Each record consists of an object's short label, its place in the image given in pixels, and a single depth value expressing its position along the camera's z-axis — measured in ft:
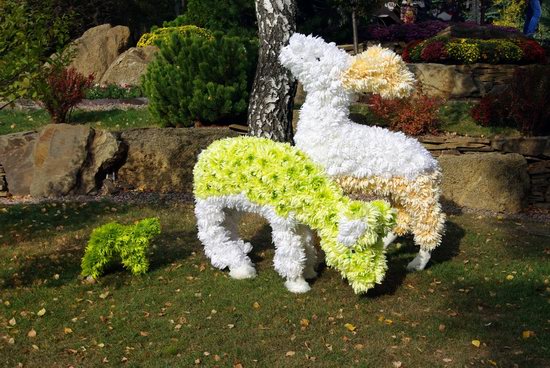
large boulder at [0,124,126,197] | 31.68
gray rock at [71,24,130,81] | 60.03
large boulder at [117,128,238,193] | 32.17
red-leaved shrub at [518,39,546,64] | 47.19
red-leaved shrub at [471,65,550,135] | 35.76
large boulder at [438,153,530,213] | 30.76
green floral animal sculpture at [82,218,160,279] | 21.36
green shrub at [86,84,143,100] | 50.62
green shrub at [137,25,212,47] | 56.39
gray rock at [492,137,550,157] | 33.09
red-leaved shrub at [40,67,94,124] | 39.47
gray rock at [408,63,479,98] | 45.09
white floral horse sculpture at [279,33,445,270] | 19.98
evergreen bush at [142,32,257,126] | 37.09
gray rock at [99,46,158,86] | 55.21
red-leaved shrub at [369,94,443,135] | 37.88
